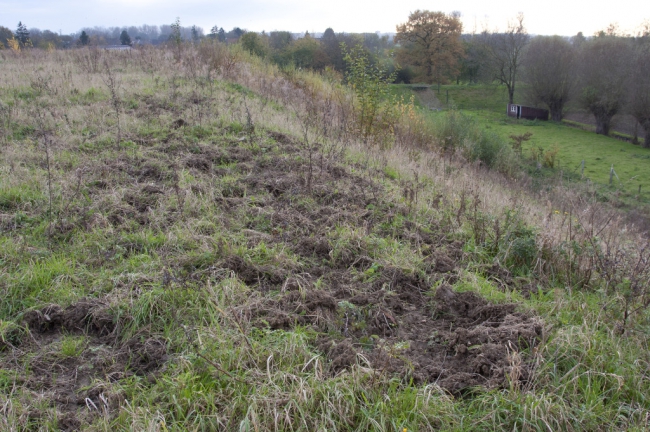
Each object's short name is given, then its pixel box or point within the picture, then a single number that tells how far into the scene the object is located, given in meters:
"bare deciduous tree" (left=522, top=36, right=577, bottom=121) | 38.88
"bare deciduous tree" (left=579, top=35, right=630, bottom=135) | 32.44
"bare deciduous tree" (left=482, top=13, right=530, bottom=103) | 45.22
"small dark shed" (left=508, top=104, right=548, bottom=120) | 41.97
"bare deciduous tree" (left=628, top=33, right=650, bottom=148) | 29.36
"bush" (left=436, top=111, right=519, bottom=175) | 16.14
